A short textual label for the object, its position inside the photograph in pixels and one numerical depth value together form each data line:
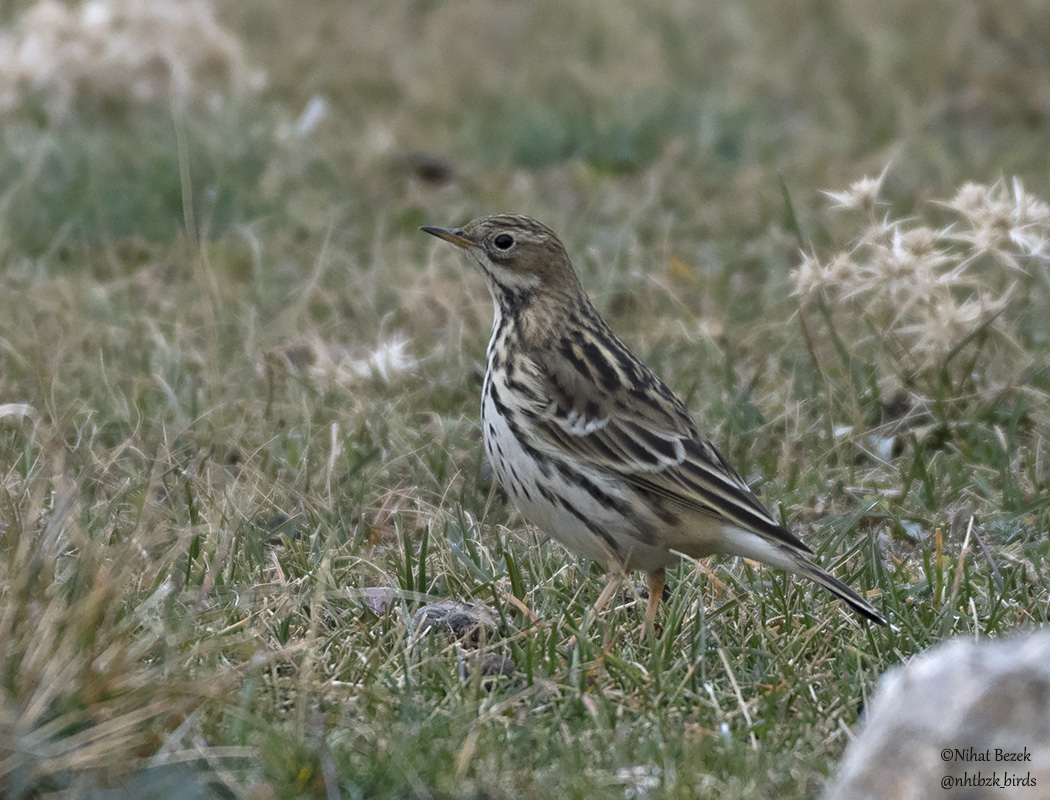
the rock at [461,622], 8.02
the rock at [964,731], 5.12
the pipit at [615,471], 8.24
